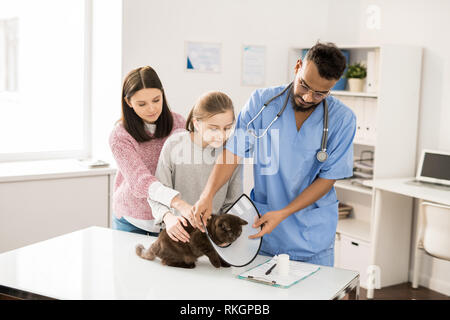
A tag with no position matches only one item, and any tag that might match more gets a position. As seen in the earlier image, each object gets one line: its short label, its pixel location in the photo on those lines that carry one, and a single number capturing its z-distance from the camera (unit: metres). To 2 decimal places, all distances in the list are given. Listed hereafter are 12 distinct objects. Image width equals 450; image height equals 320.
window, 3.73
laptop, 3.41
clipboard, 1.54
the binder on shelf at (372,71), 3.70
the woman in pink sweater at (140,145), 1.83
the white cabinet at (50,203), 3.17
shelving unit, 3.58
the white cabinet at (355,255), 3.69
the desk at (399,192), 3.16
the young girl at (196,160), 1.62
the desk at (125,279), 1.47
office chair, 3.02
